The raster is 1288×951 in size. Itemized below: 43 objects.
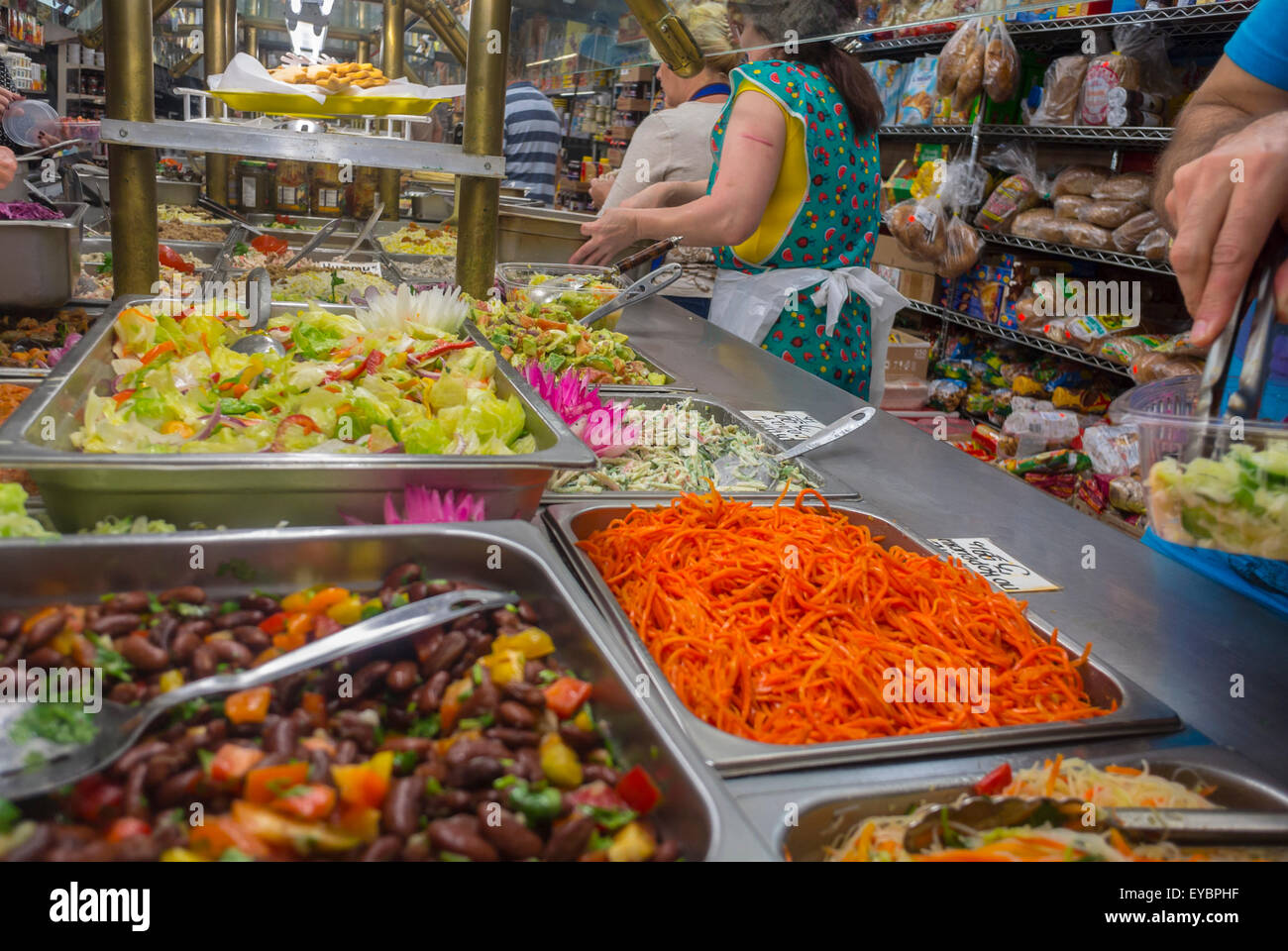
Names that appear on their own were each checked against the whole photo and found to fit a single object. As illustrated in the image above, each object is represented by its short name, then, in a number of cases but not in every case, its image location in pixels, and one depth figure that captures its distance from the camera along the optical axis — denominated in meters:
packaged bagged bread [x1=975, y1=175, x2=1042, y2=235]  5.04
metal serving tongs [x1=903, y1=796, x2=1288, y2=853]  0.90
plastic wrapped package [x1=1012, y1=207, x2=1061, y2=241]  4.72
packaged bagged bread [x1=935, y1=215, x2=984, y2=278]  5.25
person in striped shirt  6.39
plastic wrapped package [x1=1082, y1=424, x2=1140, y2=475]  3.71
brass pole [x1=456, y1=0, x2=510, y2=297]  2.08
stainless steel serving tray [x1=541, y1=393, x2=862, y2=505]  1.74
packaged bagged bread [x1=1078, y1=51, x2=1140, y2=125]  4.21
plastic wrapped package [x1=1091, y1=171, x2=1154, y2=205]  4.30
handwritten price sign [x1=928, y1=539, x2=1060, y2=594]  1.53
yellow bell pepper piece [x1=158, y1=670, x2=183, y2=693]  0.88
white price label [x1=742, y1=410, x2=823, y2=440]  2.22
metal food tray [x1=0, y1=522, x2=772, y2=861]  0.85
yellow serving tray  2.25
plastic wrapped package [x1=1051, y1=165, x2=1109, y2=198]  4.58
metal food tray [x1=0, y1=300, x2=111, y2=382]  1.76
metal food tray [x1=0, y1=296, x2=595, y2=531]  1.16
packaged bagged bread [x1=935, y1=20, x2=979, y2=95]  4.94
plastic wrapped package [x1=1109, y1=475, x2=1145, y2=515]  3.49
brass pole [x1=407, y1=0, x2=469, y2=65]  3.16
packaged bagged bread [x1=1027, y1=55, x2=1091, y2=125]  4.57
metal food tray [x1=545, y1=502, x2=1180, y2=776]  1.04
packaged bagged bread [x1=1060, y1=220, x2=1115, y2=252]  4.42
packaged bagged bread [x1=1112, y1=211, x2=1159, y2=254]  4.19
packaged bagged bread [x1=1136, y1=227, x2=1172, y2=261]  4.09
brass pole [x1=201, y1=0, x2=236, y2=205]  3.89
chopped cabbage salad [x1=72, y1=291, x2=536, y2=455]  1.43
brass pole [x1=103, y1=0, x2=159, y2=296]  1.87
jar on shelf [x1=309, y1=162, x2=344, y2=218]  4.59
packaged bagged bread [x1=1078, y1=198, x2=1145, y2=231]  4.32
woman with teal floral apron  3.01
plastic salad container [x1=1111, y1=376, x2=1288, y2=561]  1.03
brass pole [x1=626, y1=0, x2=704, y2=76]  1.98
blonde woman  3.95
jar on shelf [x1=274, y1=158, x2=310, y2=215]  4.57
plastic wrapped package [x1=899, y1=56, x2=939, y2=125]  5.52
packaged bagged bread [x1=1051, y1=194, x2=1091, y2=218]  4.61
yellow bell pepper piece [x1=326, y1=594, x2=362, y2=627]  1.01
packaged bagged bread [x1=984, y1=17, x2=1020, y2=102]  4.85
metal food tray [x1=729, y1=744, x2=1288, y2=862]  0.97
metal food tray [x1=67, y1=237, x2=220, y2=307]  3.46
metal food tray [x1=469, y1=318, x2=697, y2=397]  2.41
